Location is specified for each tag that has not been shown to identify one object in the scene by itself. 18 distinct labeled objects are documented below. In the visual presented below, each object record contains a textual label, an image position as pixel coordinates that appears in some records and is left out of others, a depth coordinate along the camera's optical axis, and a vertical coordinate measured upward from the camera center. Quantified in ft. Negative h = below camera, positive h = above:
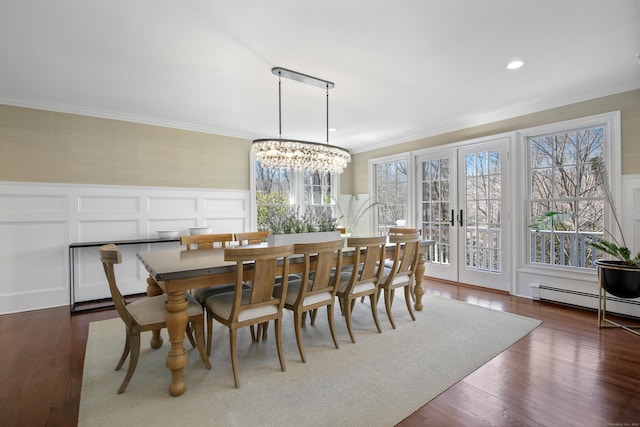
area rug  5.78 -3.81
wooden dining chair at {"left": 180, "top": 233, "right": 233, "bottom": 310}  8.52 -1.12
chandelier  9.87 +2.07
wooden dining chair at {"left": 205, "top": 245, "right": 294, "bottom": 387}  6.57 -1.99
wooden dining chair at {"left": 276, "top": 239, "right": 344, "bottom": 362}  7.53 -2.00
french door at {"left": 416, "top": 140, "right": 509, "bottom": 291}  14.20 +0.01
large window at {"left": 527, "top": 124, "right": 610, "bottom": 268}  11.62 +0.66
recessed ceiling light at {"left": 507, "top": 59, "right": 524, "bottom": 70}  9.21 +4.57
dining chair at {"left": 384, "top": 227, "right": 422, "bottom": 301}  11.92 -0.89
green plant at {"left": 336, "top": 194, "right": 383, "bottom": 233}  21.13 -0.08
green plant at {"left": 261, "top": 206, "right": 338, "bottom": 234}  9.19 -0.36
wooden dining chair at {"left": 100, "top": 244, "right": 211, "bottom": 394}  6.48 -2.29
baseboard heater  10.48 -3.32
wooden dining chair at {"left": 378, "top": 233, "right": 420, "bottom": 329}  9.84 -1.92
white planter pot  8.82 -0.74
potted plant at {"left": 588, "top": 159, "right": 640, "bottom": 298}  9.09 -1.76
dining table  6.41 -1.50
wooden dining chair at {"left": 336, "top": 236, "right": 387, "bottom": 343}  8.77 -2.01
